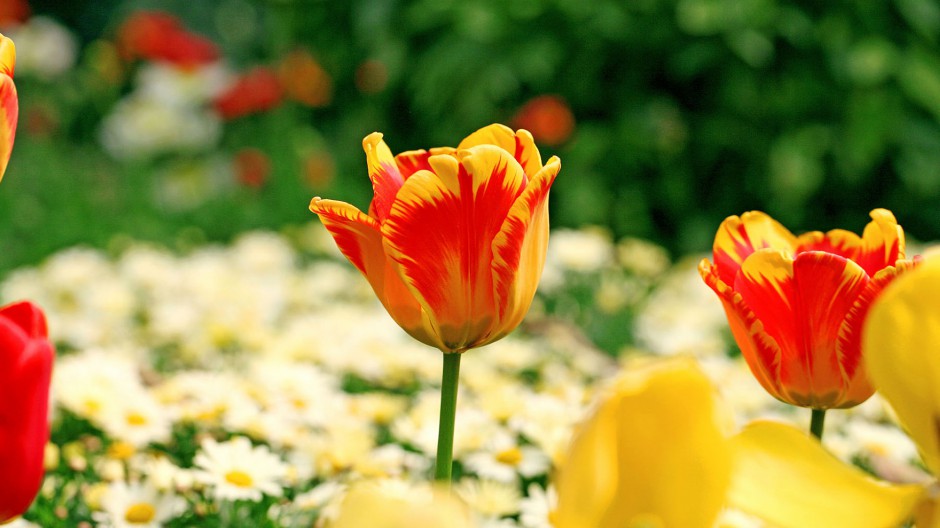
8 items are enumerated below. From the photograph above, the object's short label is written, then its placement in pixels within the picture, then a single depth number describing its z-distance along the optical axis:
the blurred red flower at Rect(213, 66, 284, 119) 4.16
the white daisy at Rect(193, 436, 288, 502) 1.65
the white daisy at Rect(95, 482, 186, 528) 1.65
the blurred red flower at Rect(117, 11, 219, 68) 4.49
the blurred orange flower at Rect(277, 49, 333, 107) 4.30
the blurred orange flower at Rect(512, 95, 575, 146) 3.63
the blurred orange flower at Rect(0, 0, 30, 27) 4.80
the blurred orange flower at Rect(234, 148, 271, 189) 4.05
